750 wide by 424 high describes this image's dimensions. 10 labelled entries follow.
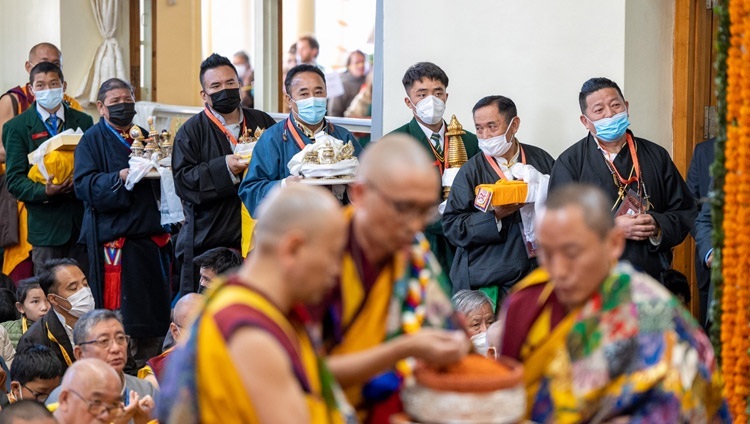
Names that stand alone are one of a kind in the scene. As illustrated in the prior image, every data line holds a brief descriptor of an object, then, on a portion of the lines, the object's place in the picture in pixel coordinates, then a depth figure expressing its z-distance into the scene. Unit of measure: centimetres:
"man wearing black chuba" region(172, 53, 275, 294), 1296
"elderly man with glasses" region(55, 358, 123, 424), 888
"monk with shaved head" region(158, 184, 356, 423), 490
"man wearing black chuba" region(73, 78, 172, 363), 1403
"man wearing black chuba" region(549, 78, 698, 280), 1097
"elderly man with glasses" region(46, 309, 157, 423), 1039
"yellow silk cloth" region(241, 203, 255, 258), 1262
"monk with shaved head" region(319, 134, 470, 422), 555
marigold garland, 866
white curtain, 2003
